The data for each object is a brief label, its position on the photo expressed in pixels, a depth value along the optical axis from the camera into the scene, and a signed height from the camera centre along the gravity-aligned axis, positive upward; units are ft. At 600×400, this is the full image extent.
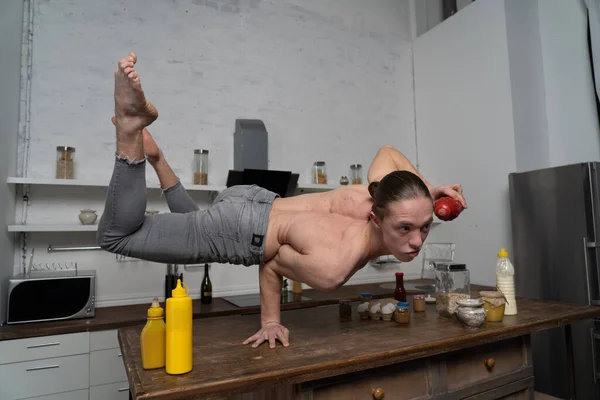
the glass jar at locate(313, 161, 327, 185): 12.40 +1.83
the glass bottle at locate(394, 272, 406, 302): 7.45 -1.12
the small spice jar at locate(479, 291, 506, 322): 6.00 -1.14
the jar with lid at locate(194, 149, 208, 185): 10.62 +1.87
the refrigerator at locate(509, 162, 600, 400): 8.92 -0.64
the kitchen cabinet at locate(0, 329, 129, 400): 7.21 -2.39
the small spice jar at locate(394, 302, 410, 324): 6.07 -1.24
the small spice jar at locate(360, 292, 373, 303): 7.29 -1.16
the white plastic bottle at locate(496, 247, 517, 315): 6.44 -0.86
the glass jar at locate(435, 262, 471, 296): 6.82 -0.84
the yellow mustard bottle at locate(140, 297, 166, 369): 4.19 -1.10
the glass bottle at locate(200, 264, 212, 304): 10.10 -1.38
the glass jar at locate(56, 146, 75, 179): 9.24 +1.73
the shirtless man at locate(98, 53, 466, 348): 4.65 +0.12
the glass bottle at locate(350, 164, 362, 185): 12.95 +1.88
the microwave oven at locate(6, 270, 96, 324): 7.68 -1.14
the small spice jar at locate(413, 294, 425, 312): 6.95 -1.26
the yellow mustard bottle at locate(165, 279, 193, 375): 4.02 -0.99
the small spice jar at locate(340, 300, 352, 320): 6.61 -1.28
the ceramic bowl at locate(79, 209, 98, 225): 9.25 +0.47
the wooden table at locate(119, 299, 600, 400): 3.97 -1.39
